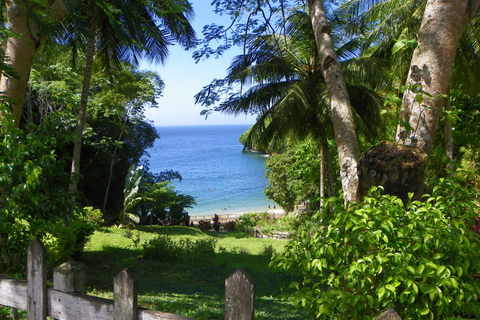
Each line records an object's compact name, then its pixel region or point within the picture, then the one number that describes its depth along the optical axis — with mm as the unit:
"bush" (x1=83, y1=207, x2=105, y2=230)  16156
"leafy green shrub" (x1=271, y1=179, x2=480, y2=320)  2123
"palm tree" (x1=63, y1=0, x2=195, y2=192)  11320
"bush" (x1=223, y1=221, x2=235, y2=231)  27719
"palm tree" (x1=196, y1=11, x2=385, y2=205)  13445
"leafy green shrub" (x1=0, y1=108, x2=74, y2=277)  3457
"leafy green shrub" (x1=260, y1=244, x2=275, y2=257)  13227
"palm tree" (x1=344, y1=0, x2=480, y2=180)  10358
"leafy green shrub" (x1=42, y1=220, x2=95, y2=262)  8211
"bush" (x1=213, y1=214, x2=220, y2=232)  27231
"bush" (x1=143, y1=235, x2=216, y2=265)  10672
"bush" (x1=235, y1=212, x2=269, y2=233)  27239
